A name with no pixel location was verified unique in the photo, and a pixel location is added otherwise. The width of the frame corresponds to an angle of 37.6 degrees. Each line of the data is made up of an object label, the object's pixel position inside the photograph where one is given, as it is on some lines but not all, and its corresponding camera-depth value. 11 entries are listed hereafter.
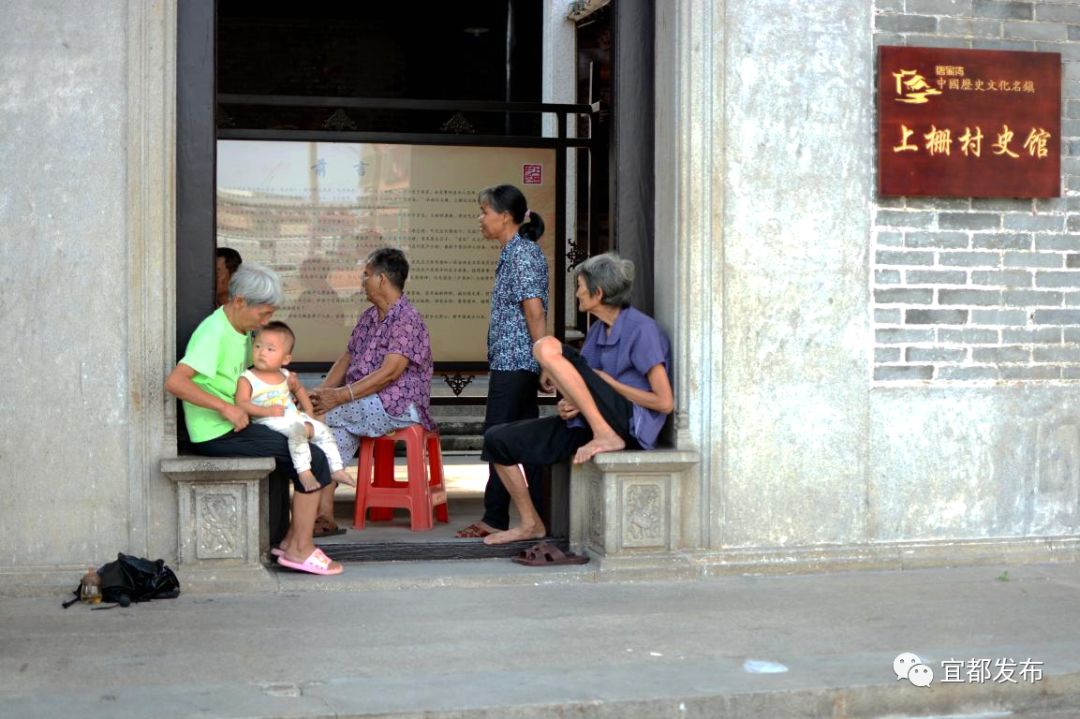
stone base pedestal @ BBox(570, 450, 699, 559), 7.14
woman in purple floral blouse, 8.23
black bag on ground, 6.46
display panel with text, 10.55
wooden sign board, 7.43
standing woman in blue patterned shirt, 7.89
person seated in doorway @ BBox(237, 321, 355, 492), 6.88
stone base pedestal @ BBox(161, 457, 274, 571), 6.70
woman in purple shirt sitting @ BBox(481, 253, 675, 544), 7.15
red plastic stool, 8.24
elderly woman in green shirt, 6.69
